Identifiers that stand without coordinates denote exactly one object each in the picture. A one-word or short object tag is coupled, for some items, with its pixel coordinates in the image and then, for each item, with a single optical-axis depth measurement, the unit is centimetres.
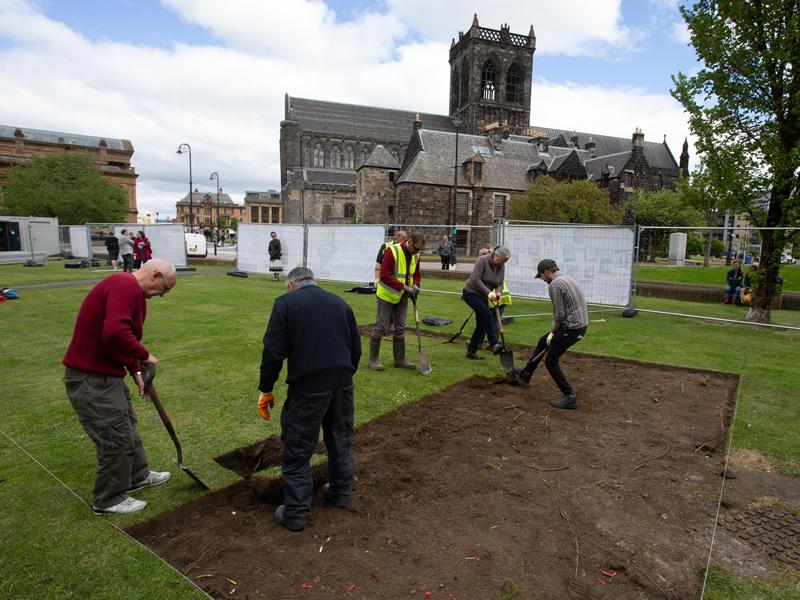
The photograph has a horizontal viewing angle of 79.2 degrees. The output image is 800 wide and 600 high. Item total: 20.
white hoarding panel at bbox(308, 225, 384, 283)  1686
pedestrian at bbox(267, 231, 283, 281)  1966
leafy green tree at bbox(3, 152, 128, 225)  4506
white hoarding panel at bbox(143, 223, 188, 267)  2233
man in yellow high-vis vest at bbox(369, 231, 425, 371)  736
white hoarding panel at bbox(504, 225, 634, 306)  1259
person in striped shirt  589
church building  4719
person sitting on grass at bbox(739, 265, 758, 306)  1543
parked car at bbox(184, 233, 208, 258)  3484
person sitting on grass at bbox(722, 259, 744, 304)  1580
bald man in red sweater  339
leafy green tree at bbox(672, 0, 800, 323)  1118
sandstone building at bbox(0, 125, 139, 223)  7162
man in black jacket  344
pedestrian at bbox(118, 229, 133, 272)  1970
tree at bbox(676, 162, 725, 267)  1243
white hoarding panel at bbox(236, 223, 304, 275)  1948
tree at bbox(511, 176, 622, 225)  3722
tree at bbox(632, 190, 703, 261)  4284
